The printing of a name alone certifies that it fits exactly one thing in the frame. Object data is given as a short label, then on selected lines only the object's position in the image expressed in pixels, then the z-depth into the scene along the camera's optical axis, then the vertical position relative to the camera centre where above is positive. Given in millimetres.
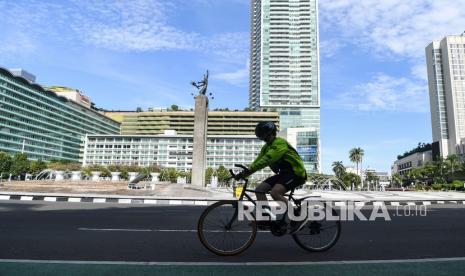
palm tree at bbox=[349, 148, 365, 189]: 131250 +10520
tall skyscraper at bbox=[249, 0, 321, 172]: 185750 +61651
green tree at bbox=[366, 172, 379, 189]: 144625 +2359
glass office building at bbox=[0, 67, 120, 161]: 114312 +21043
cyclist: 5008 +235
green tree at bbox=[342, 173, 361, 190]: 127412 +1645
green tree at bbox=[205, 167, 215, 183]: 123688 +2923
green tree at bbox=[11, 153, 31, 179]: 95688 +3483
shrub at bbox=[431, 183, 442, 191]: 80725 -191
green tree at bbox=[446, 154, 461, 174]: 111812 +6901
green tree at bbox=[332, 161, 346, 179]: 140350 +6297
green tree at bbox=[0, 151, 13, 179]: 91812 +3634
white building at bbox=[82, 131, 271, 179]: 155250 +13508
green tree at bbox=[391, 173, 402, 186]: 137650 +2228
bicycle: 4879 -607
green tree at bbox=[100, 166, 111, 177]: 101594 +2146
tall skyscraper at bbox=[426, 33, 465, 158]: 150862 +40693
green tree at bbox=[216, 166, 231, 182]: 123938 +3106
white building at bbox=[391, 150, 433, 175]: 162625 +12103
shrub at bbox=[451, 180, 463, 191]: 77056 +310
